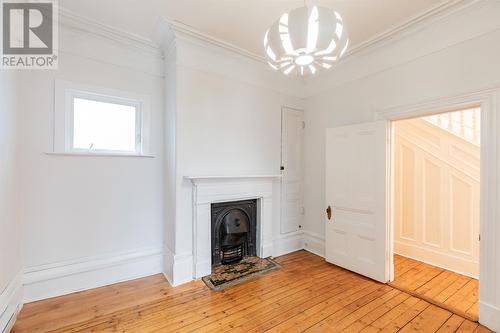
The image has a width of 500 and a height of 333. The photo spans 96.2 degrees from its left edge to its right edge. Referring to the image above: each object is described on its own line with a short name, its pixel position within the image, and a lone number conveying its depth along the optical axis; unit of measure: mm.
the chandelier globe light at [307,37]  1376
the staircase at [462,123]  3203
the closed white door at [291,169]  3805
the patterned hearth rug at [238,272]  2717
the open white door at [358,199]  2787
